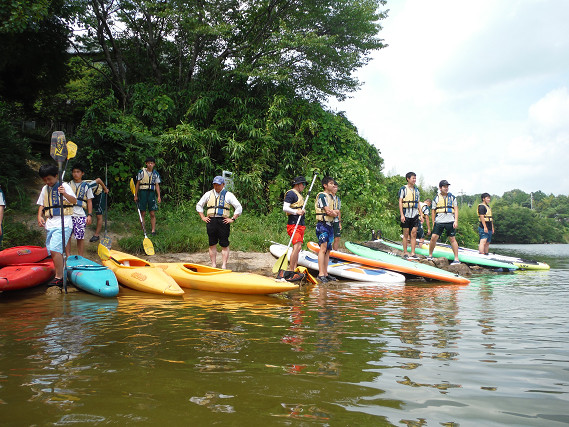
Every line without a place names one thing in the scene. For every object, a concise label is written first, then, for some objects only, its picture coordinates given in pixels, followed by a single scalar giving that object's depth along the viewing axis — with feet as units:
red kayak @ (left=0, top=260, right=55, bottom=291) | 17.15
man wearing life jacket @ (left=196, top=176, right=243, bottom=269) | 22.17
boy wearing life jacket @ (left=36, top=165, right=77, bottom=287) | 18.22
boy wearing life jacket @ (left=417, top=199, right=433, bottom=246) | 37.62
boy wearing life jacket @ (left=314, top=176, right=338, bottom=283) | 21.79
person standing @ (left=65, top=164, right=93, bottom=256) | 21.79
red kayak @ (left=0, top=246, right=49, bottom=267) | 19.67
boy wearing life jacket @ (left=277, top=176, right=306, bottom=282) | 22.22
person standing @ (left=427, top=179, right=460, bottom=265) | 28.68
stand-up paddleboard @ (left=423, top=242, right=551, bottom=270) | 34.19
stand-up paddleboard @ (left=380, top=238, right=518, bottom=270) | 32.94
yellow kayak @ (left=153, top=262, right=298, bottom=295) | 18.37
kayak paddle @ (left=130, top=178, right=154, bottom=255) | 27.15
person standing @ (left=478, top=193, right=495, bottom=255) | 34.42
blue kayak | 17.79
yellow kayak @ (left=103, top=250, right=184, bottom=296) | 18.44
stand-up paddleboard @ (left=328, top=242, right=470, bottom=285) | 25.04
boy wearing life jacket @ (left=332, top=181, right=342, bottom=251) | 22.34
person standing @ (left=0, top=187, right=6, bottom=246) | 18.37
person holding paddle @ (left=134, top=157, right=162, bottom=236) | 29.22
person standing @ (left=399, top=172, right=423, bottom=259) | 28.23
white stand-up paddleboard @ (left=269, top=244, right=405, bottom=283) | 25.02
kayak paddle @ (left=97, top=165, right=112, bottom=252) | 23.69
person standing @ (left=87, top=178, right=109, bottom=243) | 26.97
